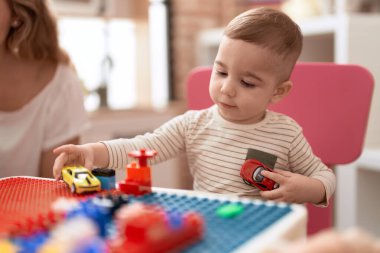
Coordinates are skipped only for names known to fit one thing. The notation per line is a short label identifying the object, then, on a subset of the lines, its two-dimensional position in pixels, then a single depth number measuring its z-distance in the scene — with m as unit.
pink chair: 0.97
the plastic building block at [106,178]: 0.65
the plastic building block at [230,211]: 0.50
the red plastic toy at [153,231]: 0.41
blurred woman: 1.22
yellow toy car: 0.62
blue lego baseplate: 0.44
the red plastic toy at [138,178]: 0.62
